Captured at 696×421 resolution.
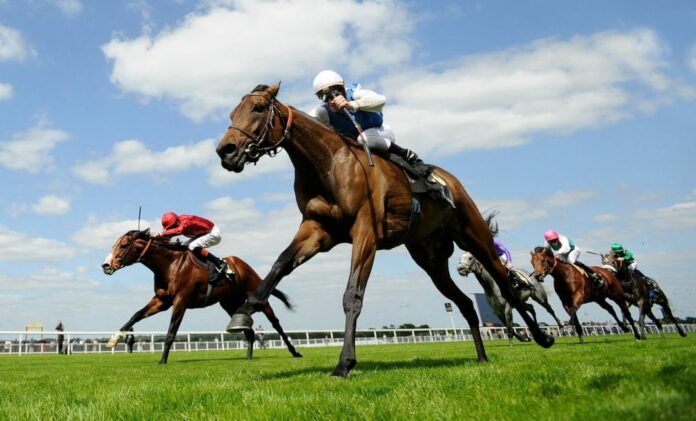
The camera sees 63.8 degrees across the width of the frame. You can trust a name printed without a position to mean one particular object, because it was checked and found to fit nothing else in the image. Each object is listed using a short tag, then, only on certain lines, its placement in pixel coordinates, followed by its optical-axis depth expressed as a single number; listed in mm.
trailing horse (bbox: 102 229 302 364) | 12781
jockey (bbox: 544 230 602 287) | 18344
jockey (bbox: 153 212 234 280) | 13492
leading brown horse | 5488
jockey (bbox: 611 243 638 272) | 21031
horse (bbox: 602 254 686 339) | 20641
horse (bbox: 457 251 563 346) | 17109
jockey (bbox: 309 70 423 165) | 6316
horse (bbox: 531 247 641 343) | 17062
